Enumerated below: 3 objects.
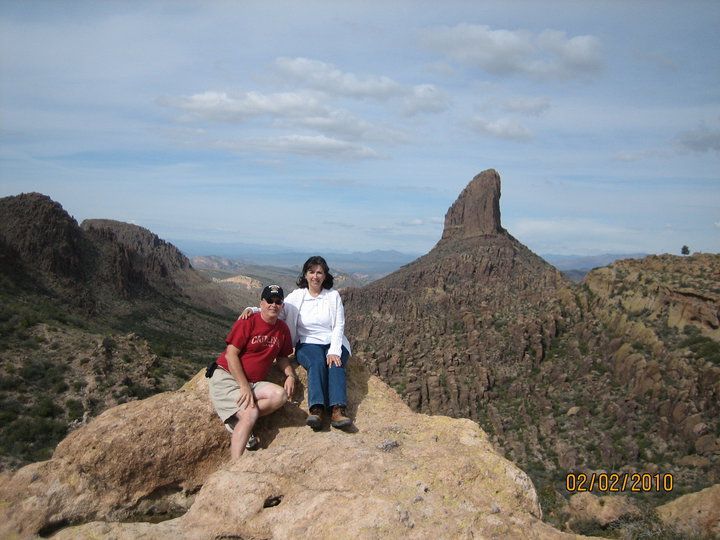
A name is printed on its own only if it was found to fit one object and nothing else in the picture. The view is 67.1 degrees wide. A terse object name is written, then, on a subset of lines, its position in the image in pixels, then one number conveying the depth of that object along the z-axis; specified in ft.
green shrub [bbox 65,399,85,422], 89.03
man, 26.02
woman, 29.14
